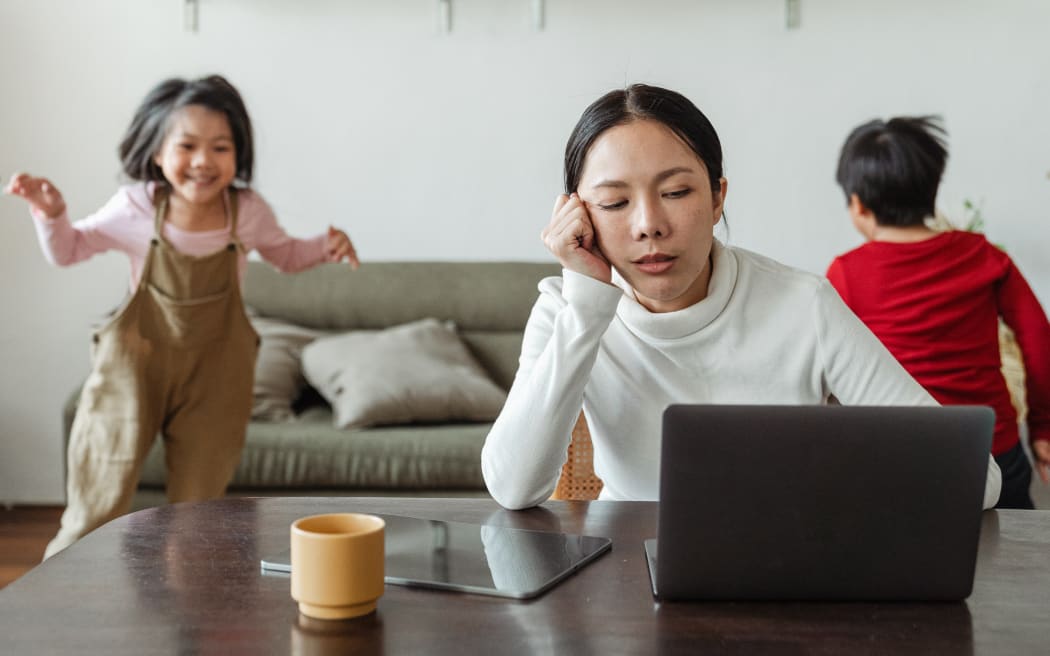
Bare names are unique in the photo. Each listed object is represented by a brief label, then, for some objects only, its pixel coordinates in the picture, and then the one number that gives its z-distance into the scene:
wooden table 0.85
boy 2.13
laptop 0.89
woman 1.34
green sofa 3.59
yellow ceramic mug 0.90
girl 2.45
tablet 0.98
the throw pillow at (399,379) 3.18
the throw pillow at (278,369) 3.26
